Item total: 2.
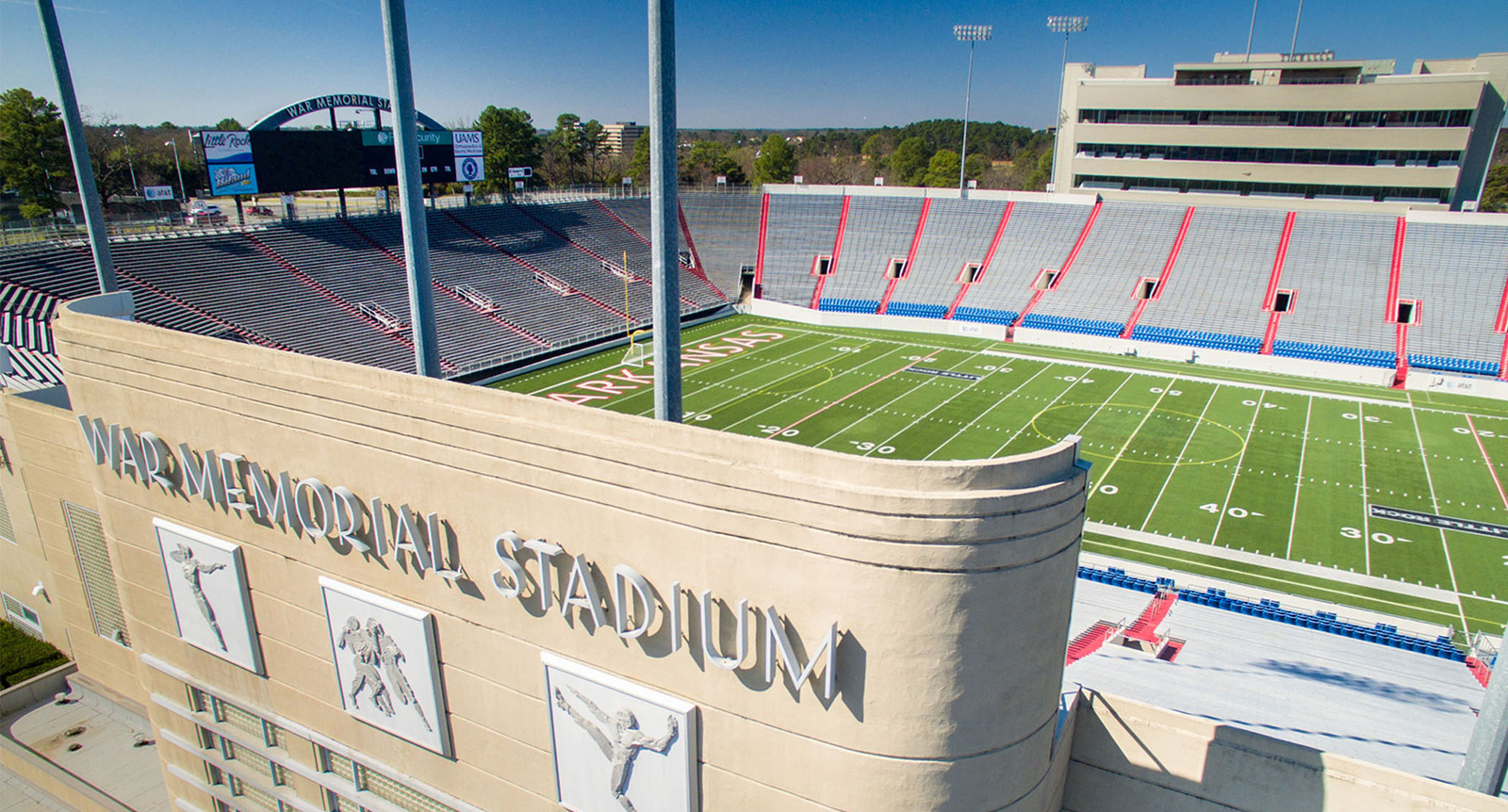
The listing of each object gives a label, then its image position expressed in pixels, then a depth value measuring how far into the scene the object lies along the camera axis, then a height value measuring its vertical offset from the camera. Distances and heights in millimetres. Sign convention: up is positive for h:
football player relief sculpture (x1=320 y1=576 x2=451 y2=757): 8844 -5261
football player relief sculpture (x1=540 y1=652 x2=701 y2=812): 7418 -5132
